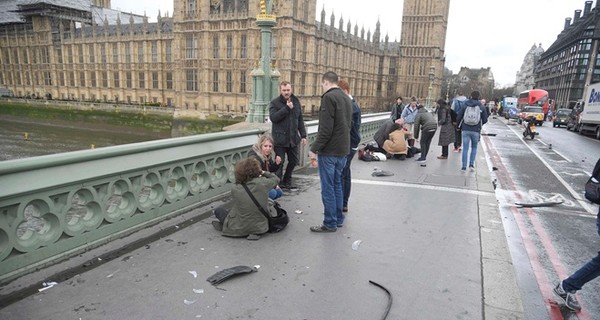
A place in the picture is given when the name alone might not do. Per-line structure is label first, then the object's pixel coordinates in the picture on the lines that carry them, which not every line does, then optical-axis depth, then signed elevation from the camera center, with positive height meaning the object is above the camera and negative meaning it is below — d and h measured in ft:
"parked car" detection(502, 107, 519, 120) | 140.69 -7.63
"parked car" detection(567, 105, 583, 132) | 96.55 -6.34
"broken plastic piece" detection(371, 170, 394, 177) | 28.04 -6.25
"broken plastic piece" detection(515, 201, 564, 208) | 23.90 -6.97
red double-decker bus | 158.81 -1.69
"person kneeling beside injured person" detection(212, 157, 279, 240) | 14.53 -4.52
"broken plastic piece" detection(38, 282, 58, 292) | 10.68 -5.89
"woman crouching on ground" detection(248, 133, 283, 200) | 17.83 -3.19
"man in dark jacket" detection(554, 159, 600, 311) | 11.11 -5.53
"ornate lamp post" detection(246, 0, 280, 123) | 24.62 +0.42
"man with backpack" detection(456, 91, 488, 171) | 31.19 -2.65
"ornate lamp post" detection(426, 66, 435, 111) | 100.64 -1.92
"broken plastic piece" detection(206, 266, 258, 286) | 11.44 -5.84
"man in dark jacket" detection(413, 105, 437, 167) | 34.06 -3.52
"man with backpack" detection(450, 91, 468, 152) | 37.58 -1.91
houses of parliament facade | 162.50 +15.80
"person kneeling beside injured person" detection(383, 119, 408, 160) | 35.70 -5.10
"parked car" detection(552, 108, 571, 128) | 110.93 -6.76
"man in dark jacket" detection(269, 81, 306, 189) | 20.98 -2.22
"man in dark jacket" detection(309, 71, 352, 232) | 14.97 -2.23
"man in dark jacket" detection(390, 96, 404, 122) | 41.70 -2.40
